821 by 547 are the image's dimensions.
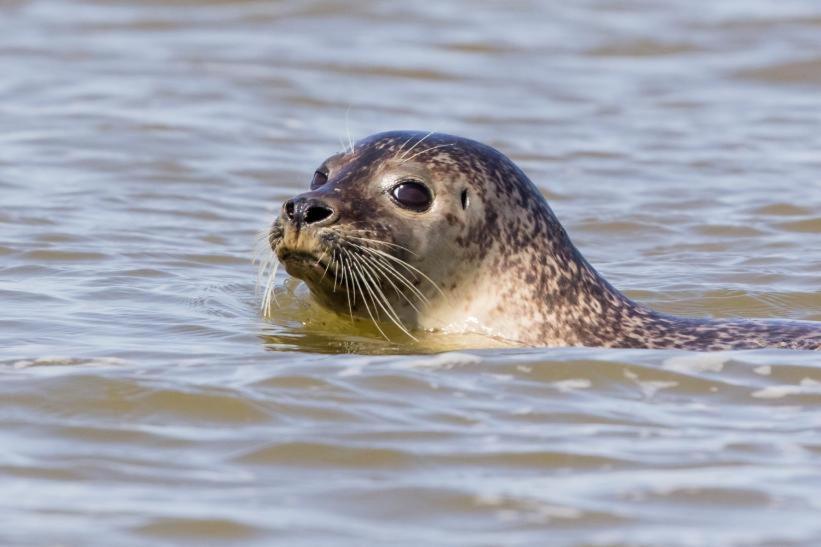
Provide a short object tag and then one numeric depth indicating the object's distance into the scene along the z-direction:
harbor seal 15.23
